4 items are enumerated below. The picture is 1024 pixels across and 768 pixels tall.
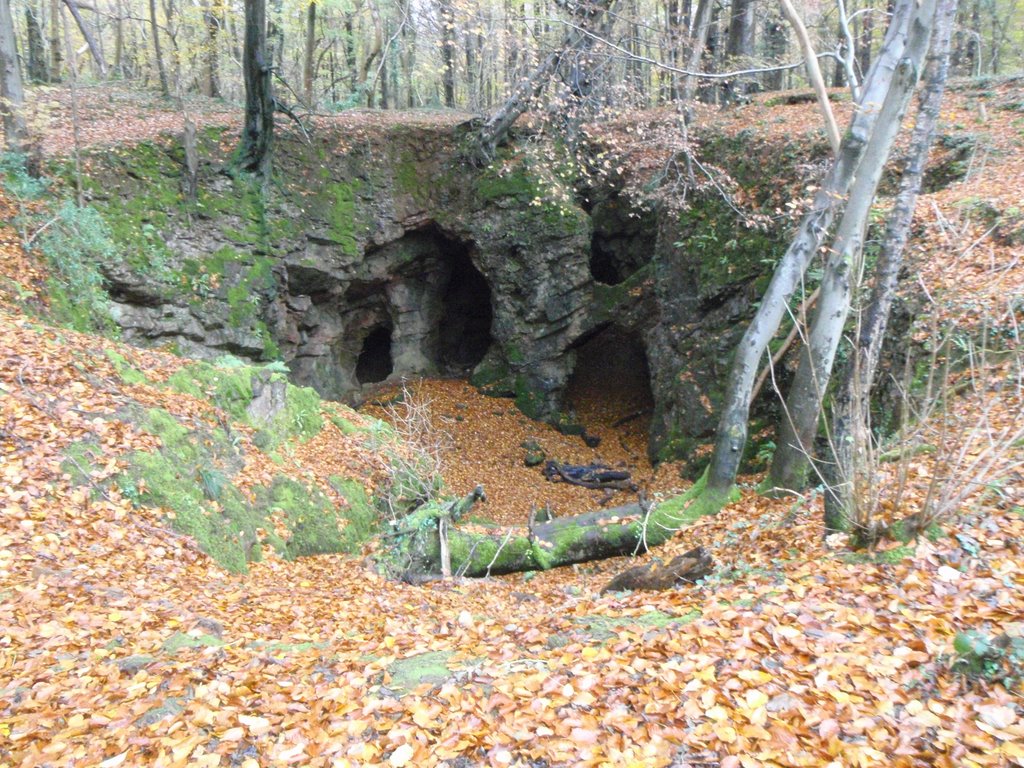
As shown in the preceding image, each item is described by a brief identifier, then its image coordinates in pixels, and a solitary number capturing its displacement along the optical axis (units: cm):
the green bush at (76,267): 1068
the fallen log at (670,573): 532
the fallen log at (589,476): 1443
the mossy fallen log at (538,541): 763
